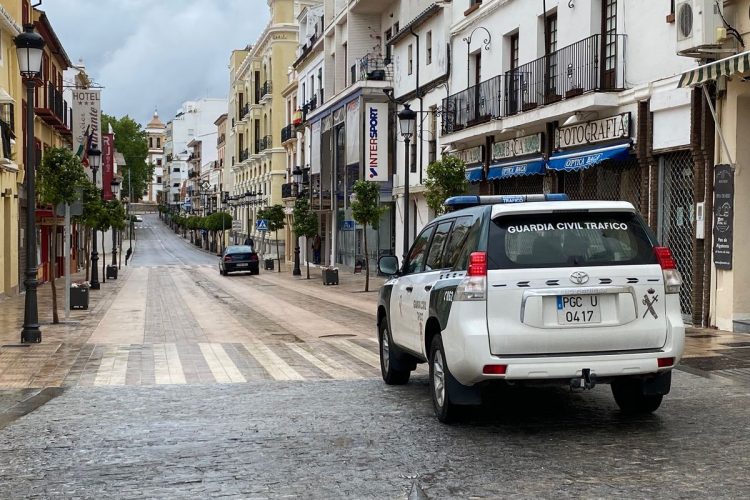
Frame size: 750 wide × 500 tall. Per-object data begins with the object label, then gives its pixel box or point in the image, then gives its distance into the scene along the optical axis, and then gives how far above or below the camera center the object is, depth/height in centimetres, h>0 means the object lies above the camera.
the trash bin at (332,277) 3553 -204
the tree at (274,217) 5416 +38
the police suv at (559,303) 707 -61
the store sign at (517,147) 2301 +196
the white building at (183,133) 15525 +1618
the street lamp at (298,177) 5871 +299
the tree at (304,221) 4550 +11
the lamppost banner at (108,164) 5019 +341
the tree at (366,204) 3197 +66
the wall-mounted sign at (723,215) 1506 +12
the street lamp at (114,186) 4944 +199
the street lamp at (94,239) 2865 -58
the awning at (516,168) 2272 +139
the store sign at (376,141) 3781 +333
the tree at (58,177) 1881 +96
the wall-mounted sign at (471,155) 2683 +200
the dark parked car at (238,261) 4691 -188
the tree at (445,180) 2467 +113
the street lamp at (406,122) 2469 +266
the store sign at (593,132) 1850 +193
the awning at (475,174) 2666 +142
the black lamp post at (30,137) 1505 +141
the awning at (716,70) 1248 +214
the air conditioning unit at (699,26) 1443 +305
